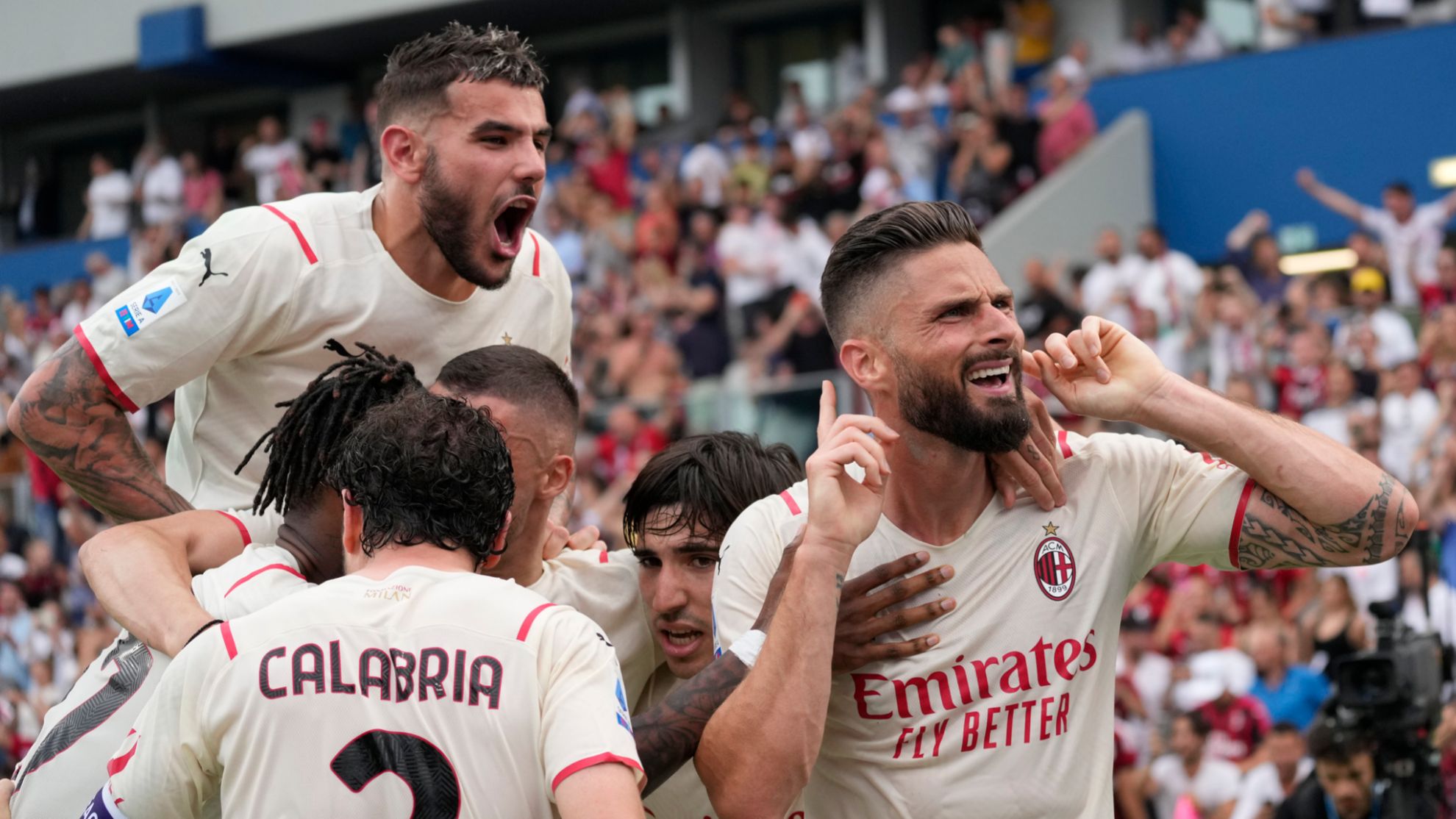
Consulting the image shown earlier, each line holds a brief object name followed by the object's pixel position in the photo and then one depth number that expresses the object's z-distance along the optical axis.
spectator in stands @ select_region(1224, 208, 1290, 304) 13.45
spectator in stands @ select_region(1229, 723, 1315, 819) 8.62
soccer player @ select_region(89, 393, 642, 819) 3.10
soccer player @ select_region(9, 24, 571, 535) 4.46
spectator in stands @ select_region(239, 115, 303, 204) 21.98
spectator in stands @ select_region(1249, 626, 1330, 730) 9.02
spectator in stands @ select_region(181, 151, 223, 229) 22.95
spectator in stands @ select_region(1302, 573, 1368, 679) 8.99
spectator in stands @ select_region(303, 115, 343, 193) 21.34
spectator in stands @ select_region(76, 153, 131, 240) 23.94
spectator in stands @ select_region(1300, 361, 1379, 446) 10.55
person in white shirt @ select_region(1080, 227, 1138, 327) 13.13
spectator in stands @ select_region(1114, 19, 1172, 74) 17.86
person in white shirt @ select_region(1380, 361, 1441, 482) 10.46
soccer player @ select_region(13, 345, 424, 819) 3.81
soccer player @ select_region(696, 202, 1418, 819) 3.66
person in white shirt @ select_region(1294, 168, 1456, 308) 12.84
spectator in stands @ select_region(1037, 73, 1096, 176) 16.39
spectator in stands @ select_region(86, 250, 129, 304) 21.52
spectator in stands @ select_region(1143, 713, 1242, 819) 8.93
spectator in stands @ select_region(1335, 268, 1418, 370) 11.43
